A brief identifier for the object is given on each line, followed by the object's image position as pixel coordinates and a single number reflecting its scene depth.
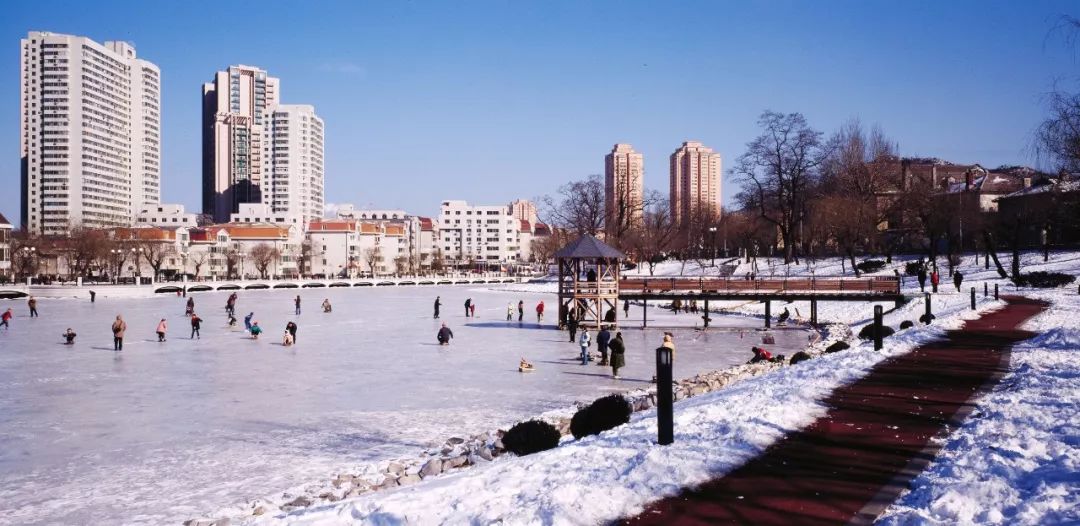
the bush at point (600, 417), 12.01
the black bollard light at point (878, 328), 18.17
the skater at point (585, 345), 27.00
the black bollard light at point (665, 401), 9.02
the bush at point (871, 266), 61.41
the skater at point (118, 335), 31.45
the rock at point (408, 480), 11.55
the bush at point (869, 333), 26.92
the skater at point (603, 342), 26.80
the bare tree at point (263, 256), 128.00
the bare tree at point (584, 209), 99.00
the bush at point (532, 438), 11.74
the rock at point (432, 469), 12.22
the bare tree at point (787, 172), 72.50
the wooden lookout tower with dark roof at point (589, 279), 41.19
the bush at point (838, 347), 23.36
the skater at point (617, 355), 24.06
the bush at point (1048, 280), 43.06
